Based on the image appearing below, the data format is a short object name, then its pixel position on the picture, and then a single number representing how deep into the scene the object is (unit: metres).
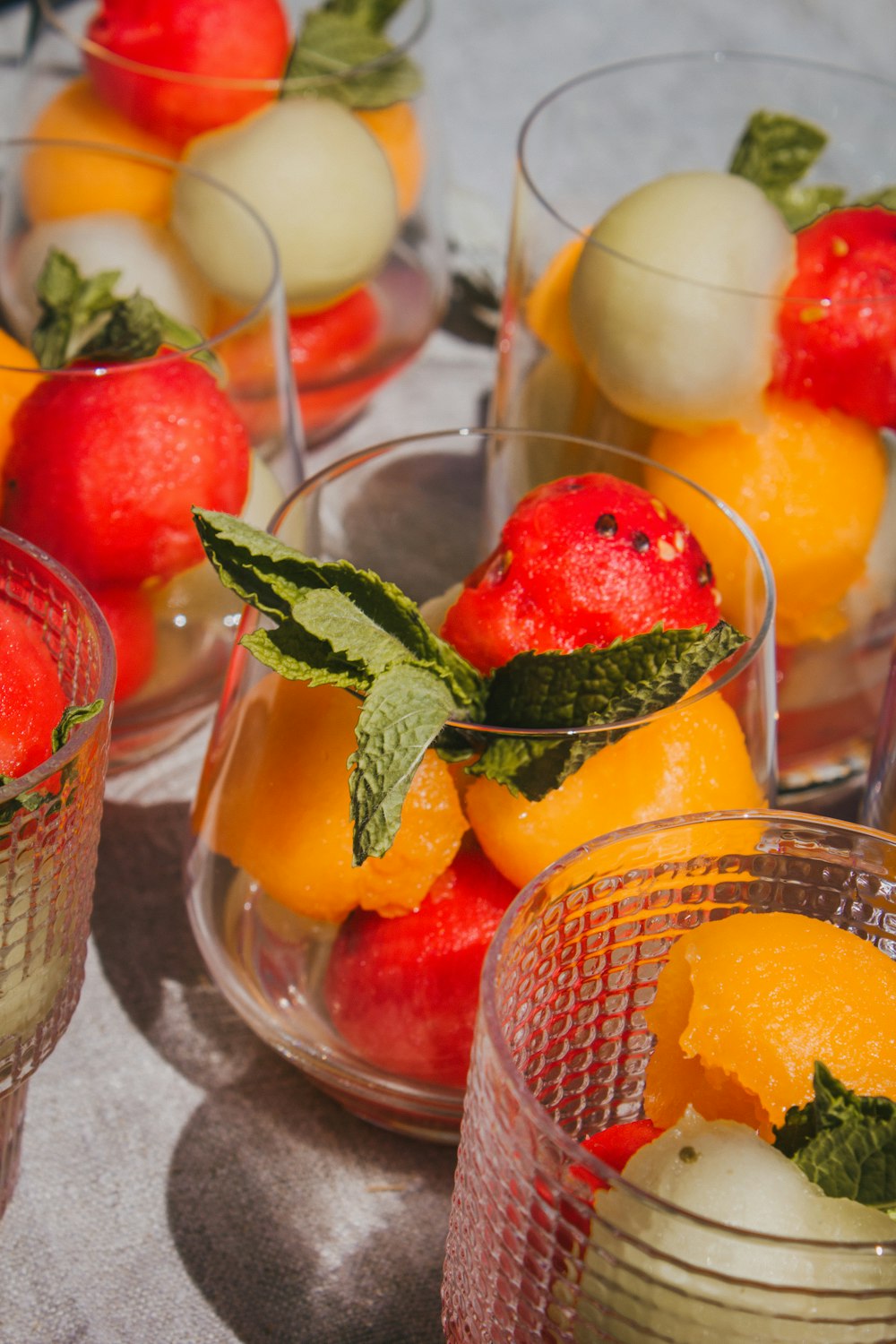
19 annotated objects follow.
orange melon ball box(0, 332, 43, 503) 0.40
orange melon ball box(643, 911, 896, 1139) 0.34
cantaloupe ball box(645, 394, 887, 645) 0.41
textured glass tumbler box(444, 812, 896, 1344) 0.32
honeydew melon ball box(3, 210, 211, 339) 0.45
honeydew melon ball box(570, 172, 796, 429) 0.41
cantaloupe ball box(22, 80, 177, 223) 0.46
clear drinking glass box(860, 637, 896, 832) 0.38
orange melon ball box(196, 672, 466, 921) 0.36
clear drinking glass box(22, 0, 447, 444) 0.47
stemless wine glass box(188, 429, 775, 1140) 0.36
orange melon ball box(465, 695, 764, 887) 0.36
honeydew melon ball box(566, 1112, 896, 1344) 0.32
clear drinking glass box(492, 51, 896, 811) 0.41
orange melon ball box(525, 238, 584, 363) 0.43
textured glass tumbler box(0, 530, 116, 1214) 0.34
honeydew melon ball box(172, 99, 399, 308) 0.46
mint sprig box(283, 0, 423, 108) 0.48
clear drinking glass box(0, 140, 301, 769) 0.40
